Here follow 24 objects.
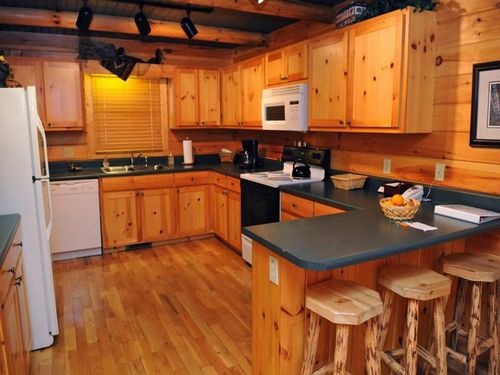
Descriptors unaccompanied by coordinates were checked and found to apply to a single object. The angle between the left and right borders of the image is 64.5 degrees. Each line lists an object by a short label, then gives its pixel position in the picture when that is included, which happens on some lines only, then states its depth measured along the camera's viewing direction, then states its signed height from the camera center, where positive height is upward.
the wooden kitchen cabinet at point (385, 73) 2.55 +0.41
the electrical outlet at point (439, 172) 2.68 -0.27
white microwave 3.51 +0.24
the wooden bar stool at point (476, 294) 2.00 -0.86
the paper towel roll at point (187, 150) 5.05 -0.20
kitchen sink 4.52 -0.40
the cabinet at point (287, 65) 3.49 +0.64
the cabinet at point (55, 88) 4.09 +0.50
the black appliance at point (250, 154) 4.65 -0.24
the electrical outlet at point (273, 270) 1.87 -0.65
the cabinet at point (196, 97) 4.88 +0.45
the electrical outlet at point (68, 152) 4.56 -0.19
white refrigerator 2.34 -0.34
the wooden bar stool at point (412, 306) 1.80 -0.82
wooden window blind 4.72 +0.26
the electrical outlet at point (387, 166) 3.11 -0.26
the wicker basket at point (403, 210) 2.13 -0.42
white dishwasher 4.13 -0.88
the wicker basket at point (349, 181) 3.19 -0.39
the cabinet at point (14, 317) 1.65 -0.86
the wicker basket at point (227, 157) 5.27 -0.31
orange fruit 2.17 -0.37
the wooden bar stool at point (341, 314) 1.61 -0.73
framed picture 2.32 +0.15
